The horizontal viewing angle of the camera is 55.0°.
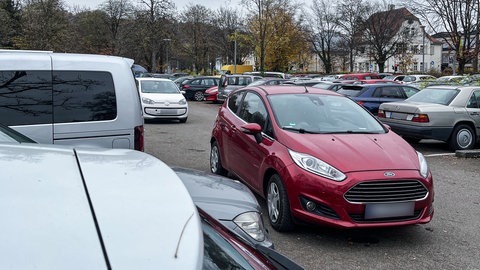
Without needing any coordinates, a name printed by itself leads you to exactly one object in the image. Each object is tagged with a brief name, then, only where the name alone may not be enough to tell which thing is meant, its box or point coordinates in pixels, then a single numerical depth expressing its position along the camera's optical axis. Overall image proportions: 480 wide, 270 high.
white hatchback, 16.33
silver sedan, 10.72
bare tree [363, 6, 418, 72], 61.69
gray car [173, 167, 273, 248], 3.39
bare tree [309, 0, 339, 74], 65.50
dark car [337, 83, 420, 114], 15.09
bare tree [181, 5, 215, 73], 56.62
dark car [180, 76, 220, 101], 29.27
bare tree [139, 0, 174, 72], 44.12
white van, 4.68
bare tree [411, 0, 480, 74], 33.78
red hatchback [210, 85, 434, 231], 4.64
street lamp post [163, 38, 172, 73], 46.39
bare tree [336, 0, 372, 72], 60.56
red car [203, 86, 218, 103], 27.02
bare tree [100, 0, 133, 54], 58.50
